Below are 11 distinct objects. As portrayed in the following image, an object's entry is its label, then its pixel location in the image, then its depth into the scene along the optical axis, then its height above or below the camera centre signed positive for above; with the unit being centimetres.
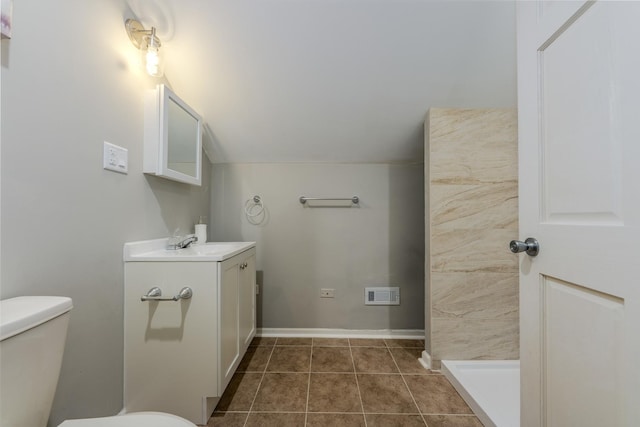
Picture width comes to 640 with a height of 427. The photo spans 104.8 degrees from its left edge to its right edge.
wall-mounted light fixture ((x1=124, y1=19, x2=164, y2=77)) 122 +87
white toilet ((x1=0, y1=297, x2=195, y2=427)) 57 -38
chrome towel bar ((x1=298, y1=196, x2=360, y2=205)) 208 +14
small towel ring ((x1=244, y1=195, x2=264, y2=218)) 213 +7
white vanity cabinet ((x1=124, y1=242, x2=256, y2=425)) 114 -57
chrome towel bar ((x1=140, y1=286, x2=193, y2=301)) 111 -37
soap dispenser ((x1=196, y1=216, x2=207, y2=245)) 172 -13
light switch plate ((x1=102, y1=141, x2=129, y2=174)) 107 +25
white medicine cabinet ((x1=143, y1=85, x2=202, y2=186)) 130 +45
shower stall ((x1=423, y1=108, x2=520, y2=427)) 160 -17
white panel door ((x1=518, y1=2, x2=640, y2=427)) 48 +1
